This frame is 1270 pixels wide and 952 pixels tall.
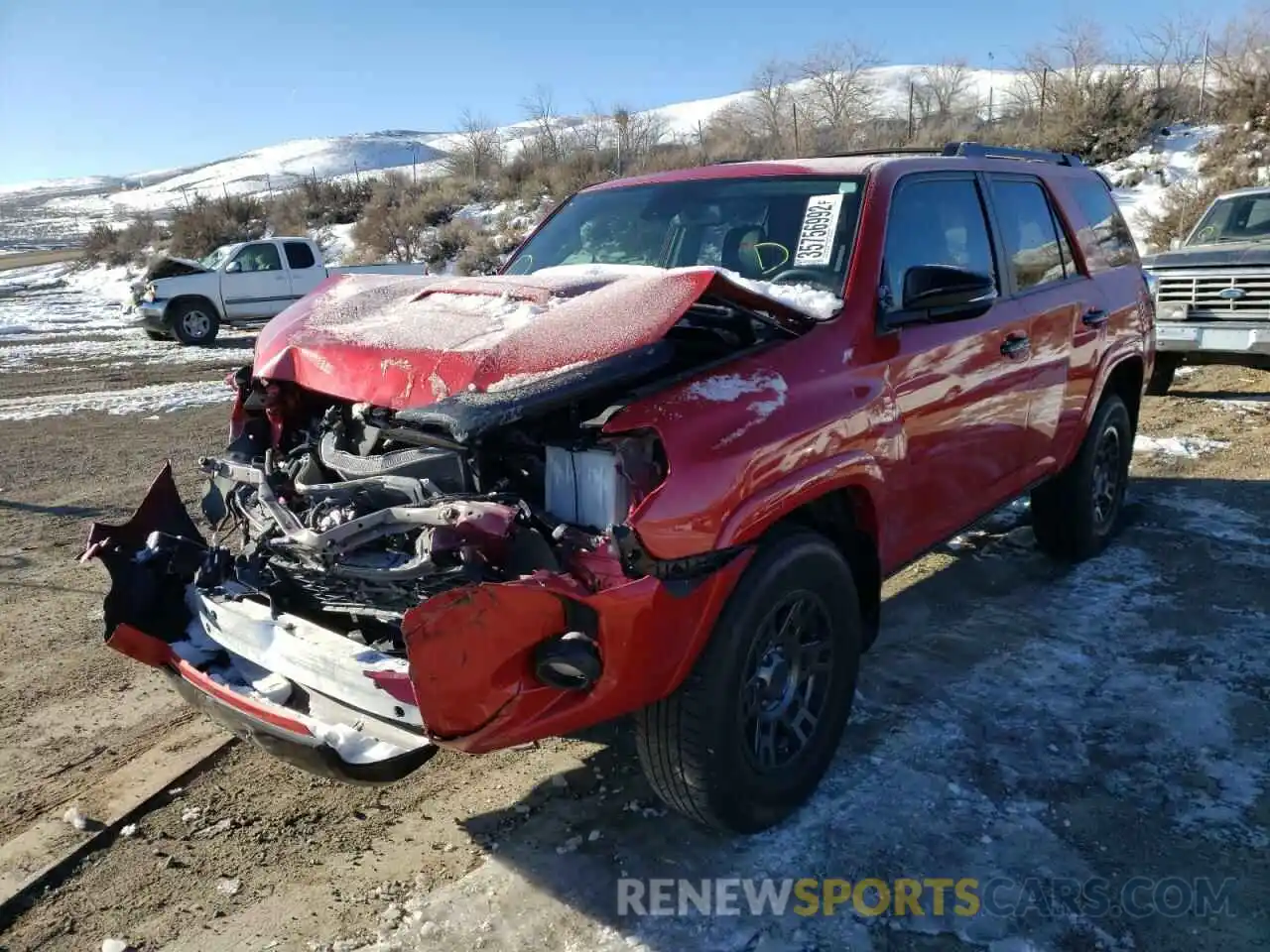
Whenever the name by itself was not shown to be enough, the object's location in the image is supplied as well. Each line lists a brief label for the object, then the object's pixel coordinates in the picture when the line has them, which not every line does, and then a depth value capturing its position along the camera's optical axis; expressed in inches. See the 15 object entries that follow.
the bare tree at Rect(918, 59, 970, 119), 1483.9
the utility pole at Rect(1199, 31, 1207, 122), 983.6
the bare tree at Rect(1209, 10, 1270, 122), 905.5
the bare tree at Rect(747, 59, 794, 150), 1405.0
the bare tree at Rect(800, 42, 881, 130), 1461.6
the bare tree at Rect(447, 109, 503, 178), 1553.9
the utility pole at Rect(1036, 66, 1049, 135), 1044.5
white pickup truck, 690.2
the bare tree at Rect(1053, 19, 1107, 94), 1065.8
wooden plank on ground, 112.7
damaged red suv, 96.3
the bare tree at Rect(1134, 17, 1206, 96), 1013.8
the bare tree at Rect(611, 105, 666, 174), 1385.3
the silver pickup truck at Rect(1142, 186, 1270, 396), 361.1
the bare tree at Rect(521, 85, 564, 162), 1487.5
